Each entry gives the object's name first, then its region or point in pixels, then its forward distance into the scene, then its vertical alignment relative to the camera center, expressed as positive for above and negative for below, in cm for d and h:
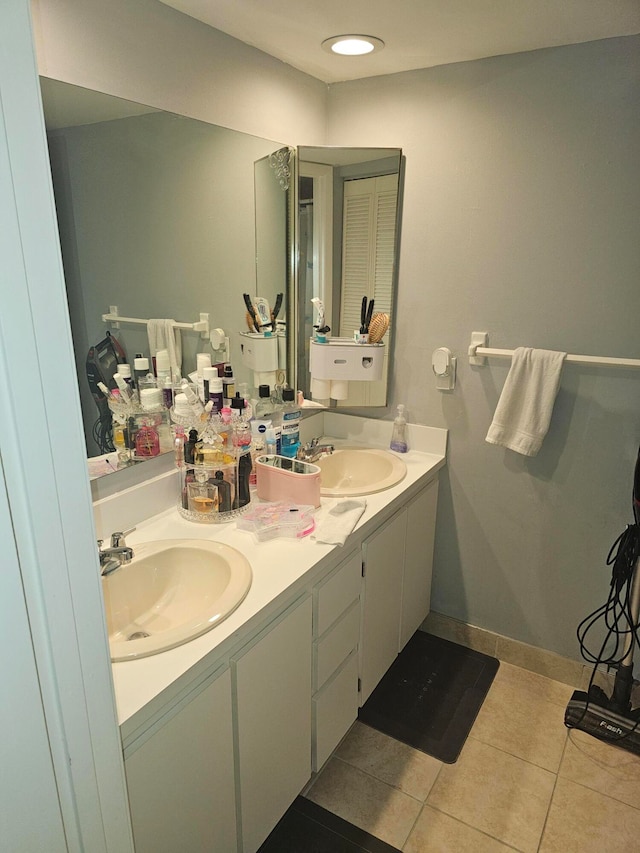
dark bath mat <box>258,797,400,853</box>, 148 -150
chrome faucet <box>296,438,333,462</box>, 195 -63
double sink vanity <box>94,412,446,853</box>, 99 -81
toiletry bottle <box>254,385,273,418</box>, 188 -46
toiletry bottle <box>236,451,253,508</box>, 156 -58
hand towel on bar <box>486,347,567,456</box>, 180 -42
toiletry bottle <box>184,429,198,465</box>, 148 -46
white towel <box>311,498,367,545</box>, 145 -67
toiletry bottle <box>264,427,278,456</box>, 176 -54
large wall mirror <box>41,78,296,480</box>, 128 +12
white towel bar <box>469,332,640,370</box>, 168 -26
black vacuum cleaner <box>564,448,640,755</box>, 178 -128
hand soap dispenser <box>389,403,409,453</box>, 216 -62
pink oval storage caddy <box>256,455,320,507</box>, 161 -60
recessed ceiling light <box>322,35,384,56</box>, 162 +66
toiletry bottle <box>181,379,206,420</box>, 155 -36
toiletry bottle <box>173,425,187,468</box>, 151 -46
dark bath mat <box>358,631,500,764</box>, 186 -149
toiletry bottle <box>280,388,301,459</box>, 182 -52
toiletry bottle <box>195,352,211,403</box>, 162 -28
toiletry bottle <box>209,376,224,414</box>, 156 -34
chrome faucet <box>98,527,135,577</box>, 123 -63
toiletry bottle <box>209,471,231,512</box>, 151 -59
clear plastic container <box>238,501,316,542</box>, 146 -66
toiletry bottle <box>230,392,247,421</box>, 158 -38
